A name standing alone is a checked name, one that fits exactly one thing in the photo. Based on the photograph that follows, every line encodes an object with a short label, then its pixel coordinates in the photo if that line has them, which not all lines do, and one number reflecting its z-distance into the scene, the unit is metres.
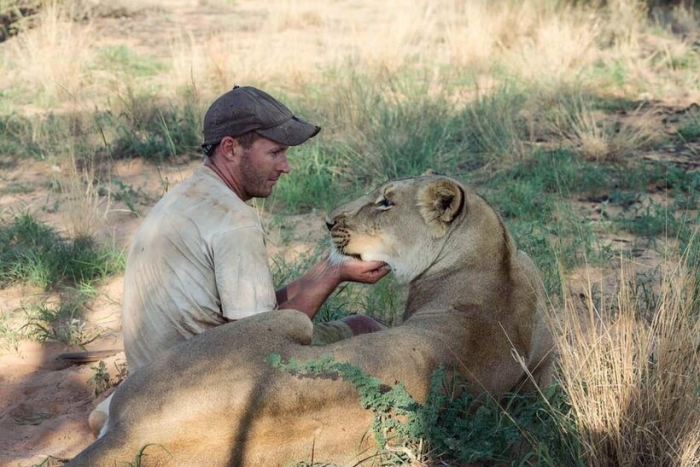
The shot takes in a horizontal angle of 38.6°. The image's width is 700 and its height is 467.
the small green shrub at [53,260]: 6.15
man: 3.84
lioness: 3.08
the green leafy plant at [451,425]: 3.26
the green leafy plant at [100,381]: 4.80
